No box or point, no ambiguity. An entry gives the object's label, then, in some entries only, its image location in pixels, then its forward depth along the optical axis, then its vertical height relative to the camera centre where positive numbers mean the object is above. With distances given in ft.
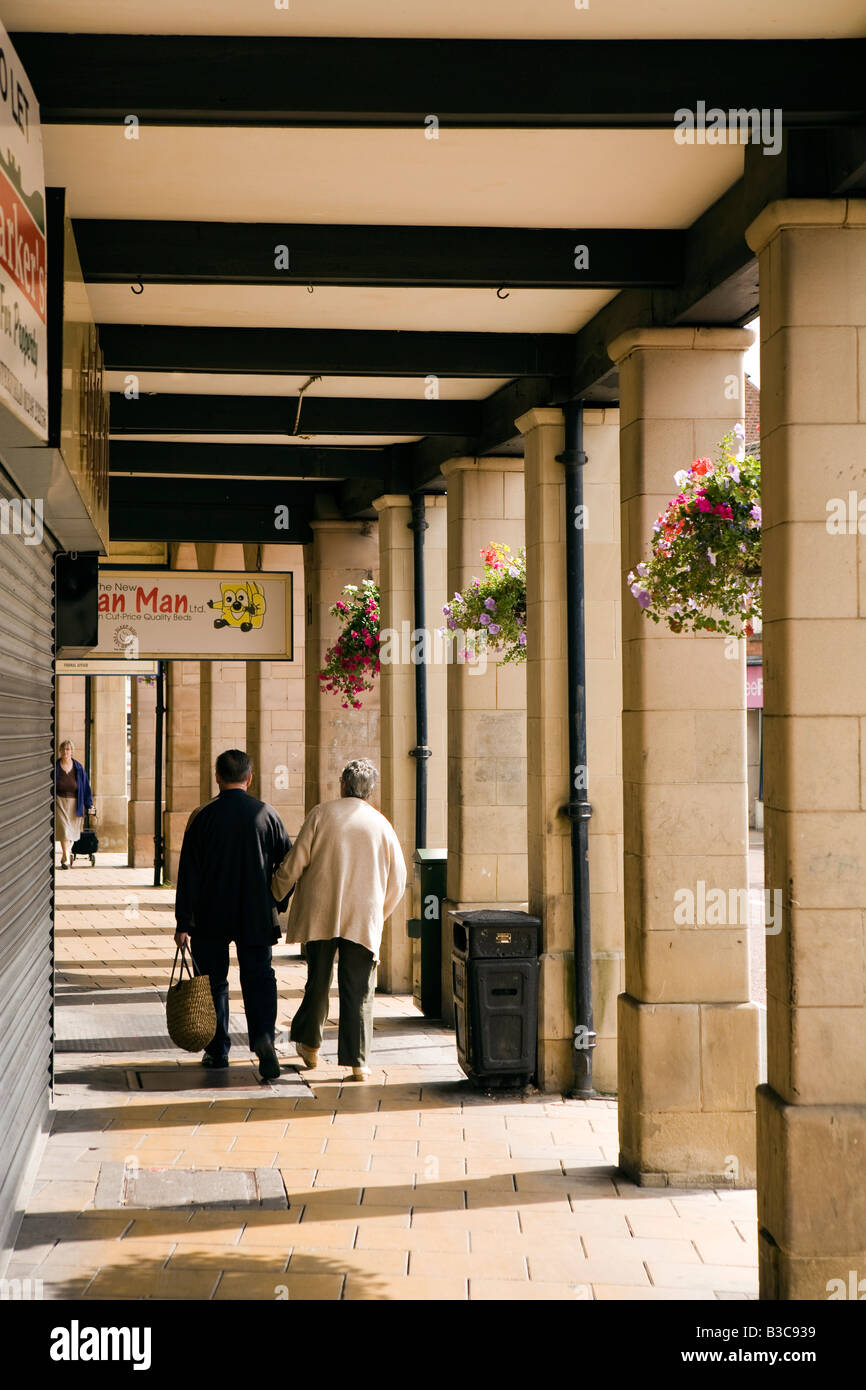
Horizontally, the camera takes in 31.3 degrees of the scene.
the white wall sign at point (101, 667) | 62.85 +2.14
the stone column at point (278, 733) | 53.88 -0.62
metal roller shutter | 17.51 -1.71
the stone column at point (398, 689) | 38.83 +0.65
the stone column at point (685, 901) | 21.45 -2.63
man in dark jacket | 26.53 -3.16
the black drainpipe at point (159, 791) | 57.57 -2.77
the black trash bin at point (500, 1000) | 26.94 -5.00
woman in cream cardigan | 26.63 -3.14
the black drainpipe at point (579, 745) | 27.14 -0.57
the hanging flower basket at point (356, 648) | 41.52 +1.82
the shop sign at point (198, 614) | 42.09 +2.85
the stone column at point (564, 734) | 27.48 -0.37
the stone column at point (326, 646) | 45.11 +1.98
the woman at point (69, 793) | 66.64 -3.29
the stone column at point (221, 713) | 61.31 +0.13
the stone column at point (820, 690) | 15.58 +0.21
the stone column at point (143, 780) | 71.10 -2.92
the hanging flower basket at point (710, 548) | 17.62 +1.88
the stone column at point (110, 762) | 85.40 -2.49
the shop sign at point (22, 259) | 11.70 +3.71
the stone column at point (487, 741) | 32.94 -0.59
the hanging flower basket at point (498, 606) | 29.68 +2.11
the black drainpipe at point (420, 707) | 38.06 +0.18
